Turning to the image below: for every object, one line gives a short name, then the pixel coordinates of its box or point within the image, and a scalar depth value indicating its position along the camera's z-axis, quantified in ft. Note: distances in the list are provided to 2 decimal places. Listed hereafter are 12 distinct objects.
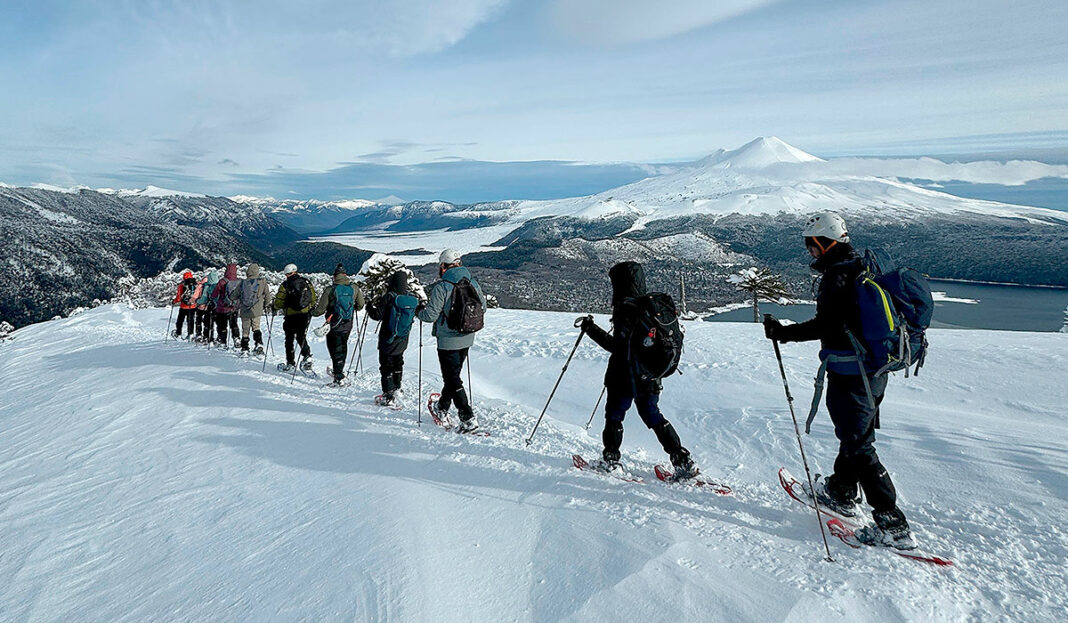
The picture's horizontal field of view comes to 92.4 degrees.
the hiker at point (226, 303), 44.75
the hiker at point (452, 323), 22.31
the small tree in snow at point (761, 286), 178.29
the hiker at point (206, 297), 50.14
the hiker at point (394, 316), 26.40
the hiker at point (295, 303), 33.99
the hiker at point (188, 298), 52.54
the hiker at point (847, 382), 13.35
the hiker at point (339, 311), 31.78
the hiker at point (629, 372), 16.51
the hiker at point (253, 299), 42.78
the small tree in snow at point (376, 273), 159.02
